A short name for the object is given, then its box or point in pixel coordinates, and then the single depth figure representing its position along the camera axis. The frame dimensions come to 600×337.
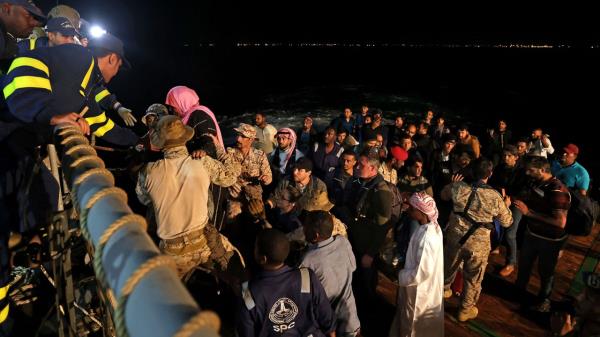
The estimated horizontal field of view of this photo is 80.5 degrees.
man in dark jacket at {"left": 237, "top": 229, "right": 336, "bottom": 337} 2.77
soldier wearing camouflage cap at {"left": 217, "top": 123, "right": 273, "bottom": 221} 5.70
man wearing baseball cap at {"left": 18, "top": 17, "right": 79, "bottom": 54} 3.85
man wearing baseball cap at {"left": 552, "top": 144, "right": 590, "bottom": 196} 5.80
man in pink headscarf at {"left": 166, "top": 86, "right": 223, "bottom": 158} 4.48
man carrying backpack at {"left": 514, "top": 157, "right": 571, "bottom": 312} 4.59
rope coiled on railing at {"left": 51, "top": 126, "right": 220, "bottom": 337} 0.82
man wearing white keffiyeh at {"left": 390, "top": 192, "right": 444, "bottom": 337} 3.91
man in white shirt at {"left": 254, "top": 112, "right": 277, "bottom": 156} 8.66
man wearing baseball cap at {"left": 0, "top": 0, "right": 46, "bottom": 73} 2.38
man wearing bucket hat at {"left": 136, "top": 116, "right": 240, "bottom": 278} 3.24
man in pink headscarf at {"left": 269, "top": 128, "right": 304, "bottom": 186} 7.39
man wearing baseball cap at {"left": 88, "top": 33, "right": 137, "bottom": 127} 3.06
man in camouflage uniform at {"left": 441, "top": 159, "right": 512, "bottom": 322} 4.57
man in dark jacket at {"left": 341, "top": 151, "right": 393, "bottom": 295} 5.01
